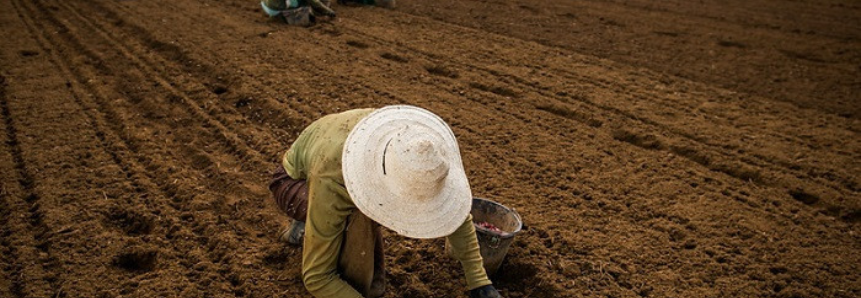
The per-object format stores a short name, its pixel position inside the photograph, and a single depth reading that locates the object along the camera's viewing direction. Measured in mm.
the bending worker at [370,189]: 1804
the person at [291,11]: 6625
